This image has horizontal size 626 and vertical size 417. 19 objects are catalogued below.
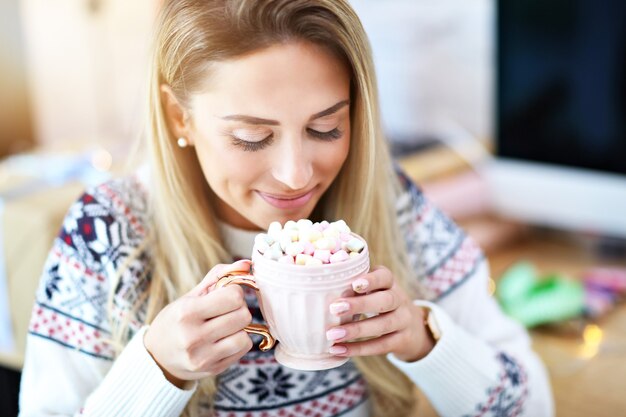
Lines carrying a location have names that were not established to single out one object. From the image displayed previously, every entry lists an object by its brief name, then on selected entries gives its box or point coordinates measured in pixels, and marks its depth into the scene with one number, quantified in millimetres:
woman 935
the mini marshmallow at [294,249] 857
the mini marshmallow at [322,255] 849
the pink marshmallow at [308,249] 857
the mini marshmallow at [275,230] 894
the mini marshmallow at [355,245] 877
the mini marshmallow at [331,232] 885
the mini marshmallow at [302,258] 845
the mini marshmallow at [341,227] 901
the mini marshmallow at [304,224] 883
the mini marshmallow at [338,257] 849
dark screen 1788
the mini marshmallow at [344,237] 889
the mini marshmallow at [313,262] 840
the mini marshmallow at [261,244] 875
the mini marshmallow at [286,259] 841
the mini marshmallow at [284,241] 872
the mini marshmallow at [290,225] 895
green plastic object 1587
